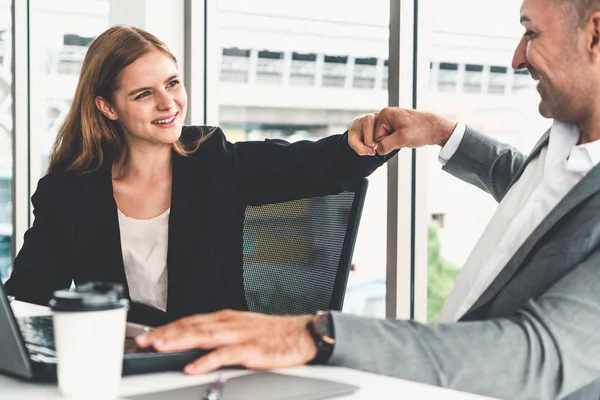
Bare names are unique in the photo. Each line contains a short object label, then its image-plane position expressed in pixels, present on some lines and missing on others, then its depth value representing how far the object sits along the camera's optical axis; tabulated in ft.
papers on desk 4.58
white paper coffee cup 4.28
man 5.08
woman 7.23
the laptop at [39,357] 4.94
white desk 4.70
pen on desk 4.47
